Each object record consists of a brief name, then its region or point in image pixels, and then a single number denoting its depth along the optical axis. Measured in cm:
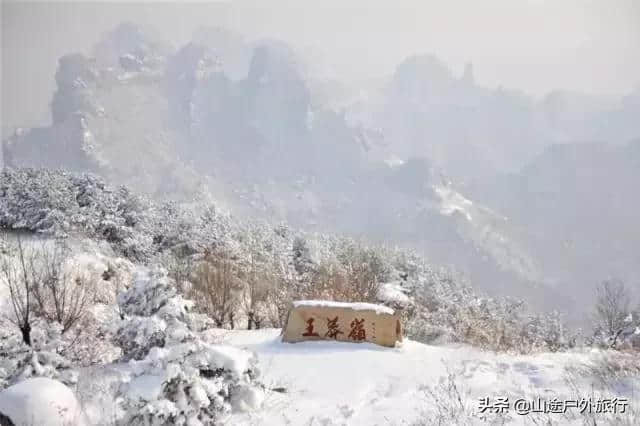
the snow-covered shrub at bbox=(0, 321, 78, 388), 587
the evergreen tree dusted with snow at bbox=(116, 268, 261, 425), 523
